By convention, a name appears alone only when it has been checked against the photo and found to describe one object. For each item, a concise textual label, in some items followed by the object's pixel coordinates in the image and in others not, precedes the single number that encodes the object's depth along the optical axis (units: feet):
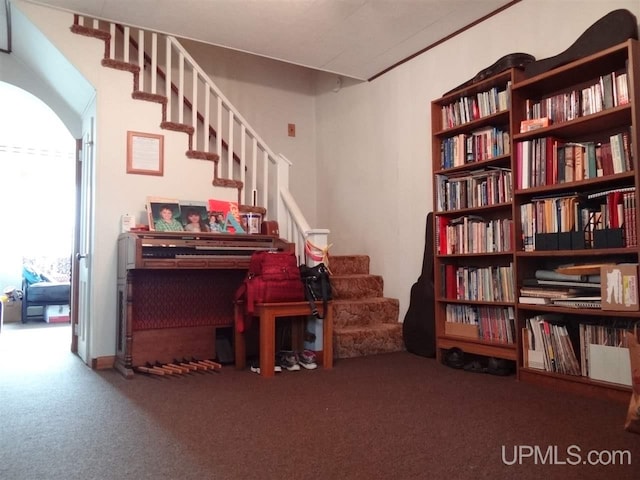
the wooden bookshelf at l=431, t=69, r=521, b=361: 10.39
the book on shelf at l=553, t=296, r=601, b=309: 8.46
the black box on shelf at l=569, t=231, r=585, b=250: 8.73
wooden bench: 10.24
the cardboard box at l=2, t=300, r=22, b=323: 22.95
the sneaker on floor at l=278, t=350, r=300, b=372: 10.78
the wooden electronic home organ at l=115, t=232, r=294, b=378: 10.60
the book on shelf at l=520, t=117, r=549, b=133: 9.47
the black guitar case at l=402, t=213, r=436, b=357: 12.15
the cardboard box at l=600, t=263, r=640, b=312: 7.88
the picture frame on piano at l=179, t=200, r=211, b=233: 11.82
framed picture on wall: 11.95
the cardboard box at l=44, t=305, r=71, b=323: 22.85
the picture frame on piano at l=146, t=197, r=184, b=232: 11.40
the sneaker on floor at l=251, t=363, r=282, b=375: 10.60
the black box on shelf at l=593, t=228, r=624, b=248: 8.20
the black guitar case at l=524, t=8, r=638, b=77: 8.61
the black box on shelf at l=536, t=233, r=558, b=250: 9.12
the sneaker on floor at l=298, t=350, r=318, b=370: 10.90
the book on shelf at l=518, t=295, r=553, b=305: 9.29
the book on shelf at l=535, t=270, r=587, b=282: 8.81
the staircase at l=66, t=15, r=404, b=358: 12.17
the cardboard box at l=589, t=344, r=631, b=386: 8.11
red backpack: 10.42
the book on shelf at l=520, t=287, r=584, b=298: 8.91
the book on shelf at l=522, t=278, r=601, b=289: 8.66
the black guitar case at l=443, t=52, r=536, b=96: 10.37
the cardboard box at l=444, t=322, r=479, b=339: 11.07
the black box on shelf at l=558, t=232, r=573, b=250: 8.91
